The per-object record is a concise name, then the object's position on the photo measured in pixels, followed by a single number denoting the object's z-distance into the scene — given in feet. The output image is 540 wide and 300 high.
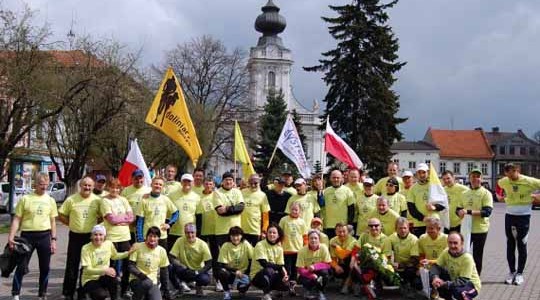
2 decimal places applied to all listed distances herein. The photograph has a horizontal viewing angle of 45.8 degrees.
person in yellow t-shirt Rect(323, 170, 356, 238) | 34.45
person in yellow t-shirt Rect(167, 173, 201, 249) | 33.68
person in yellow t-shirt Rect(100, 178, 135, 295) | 29.37
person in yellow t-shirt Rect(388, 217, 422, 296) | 31.01
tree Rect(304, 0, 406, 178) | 116.67
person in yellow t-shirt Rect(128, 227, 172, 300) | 27.78
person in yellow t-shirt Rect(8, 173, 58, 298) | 28.50
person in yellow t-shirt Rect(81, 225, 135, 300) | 27.58
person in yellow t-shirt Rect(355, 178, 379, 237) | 34.32
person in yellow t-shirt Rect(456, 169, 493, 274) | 33.45
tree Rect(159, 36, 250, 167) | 164.04
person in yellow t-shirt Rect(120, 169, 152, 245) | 31.96
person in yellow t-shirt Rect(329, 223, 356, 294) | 32.09
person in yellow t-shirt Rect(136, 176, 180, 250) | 31.24
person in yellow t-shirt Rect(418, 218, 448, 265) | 30.42
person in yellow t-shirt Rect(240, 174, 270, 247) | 34.78
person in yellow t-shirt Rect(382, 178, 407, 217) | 34.57
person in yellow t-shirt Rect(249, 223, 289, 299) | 30.50
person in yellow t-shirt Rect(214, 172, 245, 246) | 33.65
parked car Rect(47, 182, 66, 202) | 116.65
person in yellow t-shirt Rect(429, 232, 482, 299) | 26.94
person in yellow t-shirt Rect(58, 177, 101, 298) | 29.30
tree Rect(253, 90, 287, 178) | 181.37
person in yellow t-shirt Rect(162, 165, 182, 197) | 35.11
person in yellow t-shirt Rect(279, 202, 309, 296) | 32.83
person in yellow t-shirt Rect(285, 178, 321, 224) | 34.37
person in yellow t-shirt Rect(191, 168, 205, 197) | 35.68
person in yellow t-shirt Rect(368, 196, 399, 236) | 33.27
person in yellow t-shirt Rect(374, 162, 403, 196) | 36.73
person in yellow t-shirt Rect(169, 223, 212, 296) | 31.63
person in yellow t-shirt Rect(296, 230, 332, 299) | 30.48
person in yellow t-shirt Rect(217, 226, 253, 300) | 31.01
